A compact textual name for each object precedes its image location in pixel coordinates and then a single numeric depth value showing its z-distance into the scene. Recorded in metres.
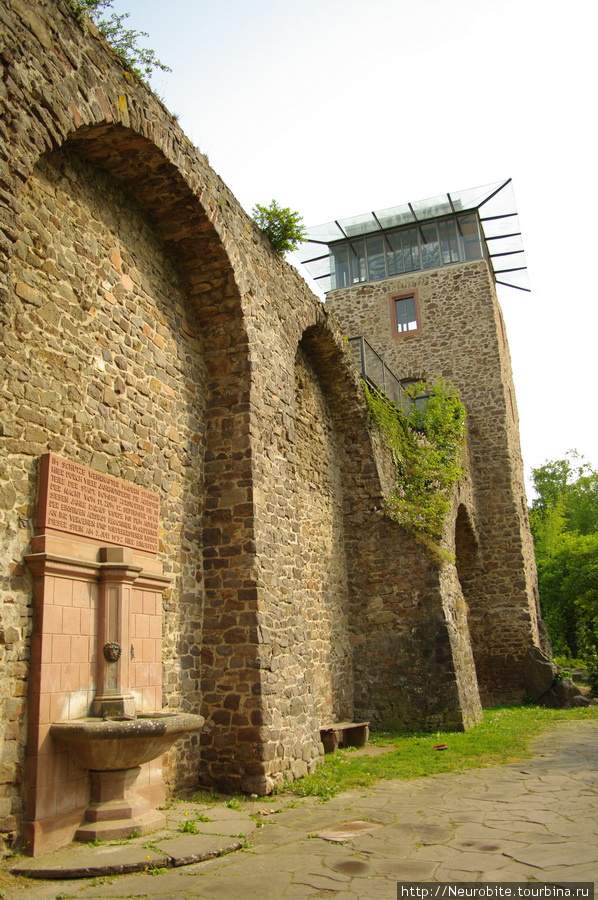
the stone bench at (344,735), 8.91
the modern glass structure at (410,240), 20.53
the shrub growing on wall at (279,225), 9.12
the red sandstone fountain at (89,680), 4.90
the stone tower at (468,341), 17.00
